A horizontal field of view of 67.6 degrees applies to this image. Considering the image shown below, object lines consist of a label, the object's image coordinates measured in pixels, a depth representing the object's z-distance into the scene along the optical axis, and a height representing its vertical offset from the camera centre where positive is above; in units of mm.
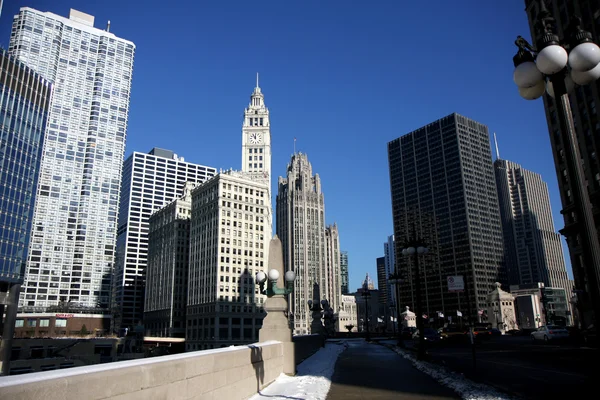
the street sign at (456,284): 20281 +1196
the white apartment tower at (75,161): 157875 +57151
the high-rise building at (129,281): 185375 +15585
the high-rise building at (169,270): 141250 +15390
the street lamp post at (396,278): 46938 +3501
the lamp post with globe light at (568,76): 7235 +4332
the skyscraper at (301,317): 193125 -1124
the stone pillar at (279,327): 17859 -462
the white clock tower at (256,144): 158000 +59662
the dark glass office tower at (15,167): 75688 +27189
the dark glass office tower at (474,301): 195625 +3798
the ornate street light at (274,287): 18844 +1209
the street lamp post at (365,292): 63200 +2863
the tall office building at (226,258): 119956 +15980
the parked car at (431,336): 45359 -2449
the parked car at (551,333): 37462 -2110
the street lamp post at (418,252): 23797 +3526
